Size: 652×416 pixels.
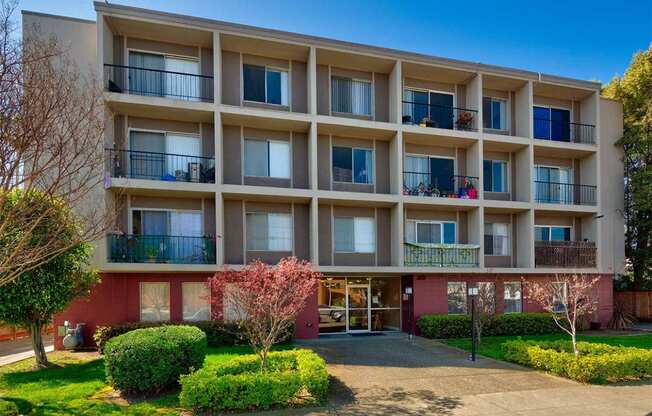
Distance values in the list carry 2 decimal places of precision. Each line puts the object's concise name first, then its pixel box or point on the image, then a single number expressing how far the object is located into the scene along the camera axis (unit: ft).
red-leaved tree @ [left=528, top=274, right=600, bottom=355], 37.21
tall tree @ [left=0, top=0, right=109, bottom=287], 21.54
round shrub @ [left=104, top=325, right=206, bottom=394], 28.07
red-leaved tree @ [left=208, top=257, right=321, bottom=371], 29.99
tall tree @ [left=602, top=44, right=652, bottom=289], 68.49
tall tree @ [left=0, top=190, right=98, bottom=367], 34.07
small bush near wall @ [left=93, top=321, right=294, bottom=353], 46.14
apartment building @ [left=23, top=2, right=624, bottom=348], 50.52
